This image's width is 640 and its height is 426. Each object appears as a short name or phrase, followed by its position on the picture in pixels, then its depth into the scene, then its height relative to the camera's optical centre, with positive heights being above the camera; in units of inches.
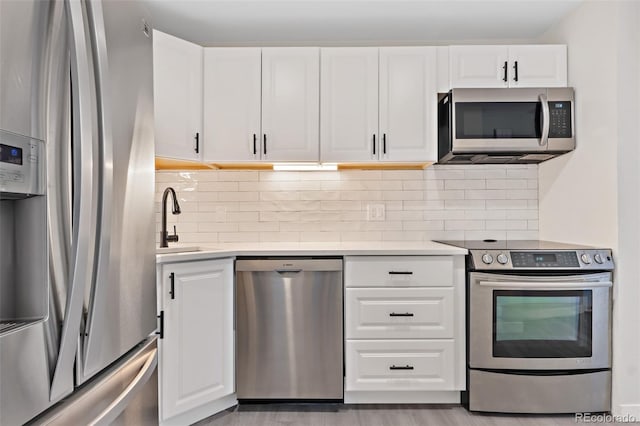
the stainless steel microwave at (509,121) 100.2 +22.0
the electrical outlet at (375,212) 118.1 -0.1
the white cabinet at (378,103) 104.8 +27.2
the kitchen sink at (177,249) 90.1 -8.8
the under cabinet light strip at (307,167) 112.6 +12.3
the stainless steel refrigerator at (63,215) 24.1 -0.3
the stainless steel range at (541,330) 89.1 -25.3
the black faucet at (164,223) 98.0 -3.0
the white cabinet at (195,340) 82.7 -26.8
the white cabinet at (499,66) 105.3 +36.7
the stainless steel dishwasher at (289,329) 93.1 -26.2
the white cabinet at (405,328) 93.8 -26.0
